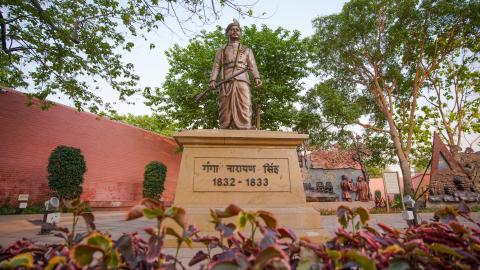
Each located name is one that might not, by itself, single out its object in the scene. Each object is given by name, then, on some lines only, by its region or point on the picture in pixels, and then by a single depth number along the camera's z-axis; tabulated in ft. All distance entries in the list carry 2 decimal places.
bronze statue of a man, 15.64
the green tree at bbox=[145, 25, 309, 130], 47.57
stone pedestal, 12.44
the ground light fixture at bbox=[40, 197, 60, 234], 14.75
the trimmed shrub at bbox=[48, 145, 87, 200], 35.63
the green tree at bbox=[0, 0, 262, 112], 23.48
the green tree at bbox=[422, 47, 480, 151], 51.21
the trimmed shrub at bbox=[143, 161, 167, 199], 47.73
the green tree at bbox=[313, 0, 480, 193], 44.45
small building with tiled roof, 45.39
